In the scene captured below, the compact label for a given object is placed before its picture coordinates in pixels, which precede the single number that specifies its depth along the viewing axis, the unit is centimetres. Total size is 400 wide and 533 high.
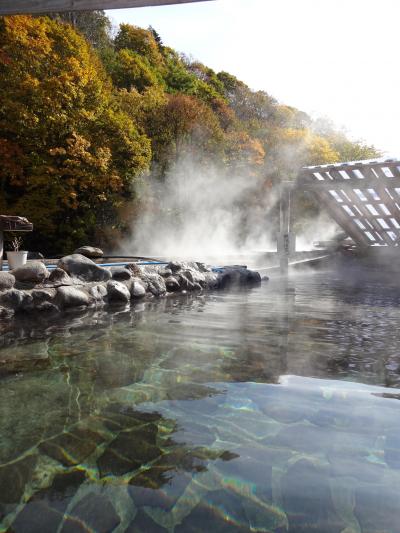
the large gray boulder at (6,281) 631
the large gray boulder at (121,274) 829
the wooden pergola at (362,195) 1172
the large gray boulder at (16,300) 626
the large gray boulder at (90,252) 1102
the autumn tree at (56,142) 1433
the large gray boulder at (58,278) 710
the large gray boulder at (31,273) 670
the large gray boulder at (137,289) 827
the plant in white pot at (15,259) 714
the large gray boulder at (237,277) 1047
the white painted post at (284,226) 1348
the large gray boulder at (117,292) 773
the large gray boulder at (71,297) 688
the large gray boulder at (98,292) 743
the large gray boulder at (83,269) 763
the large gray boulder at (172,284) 935
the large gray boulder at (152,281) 876
